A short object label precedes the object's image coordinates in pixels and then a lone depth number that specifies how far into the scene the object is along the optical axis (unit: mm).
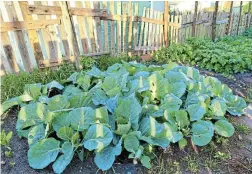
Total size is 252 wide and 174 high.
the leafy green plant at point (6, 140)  1447
